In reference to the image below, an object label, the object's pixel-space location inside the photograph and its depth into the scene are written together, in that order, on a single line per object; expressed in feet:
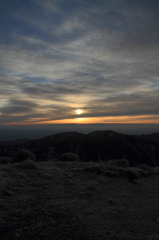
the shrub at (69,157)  55.88
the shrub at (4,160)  42.12
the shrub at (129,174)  35.26
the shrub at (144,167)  46.27
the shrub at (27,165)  30.89
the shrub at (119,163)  44.52
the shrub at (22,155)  41.84
